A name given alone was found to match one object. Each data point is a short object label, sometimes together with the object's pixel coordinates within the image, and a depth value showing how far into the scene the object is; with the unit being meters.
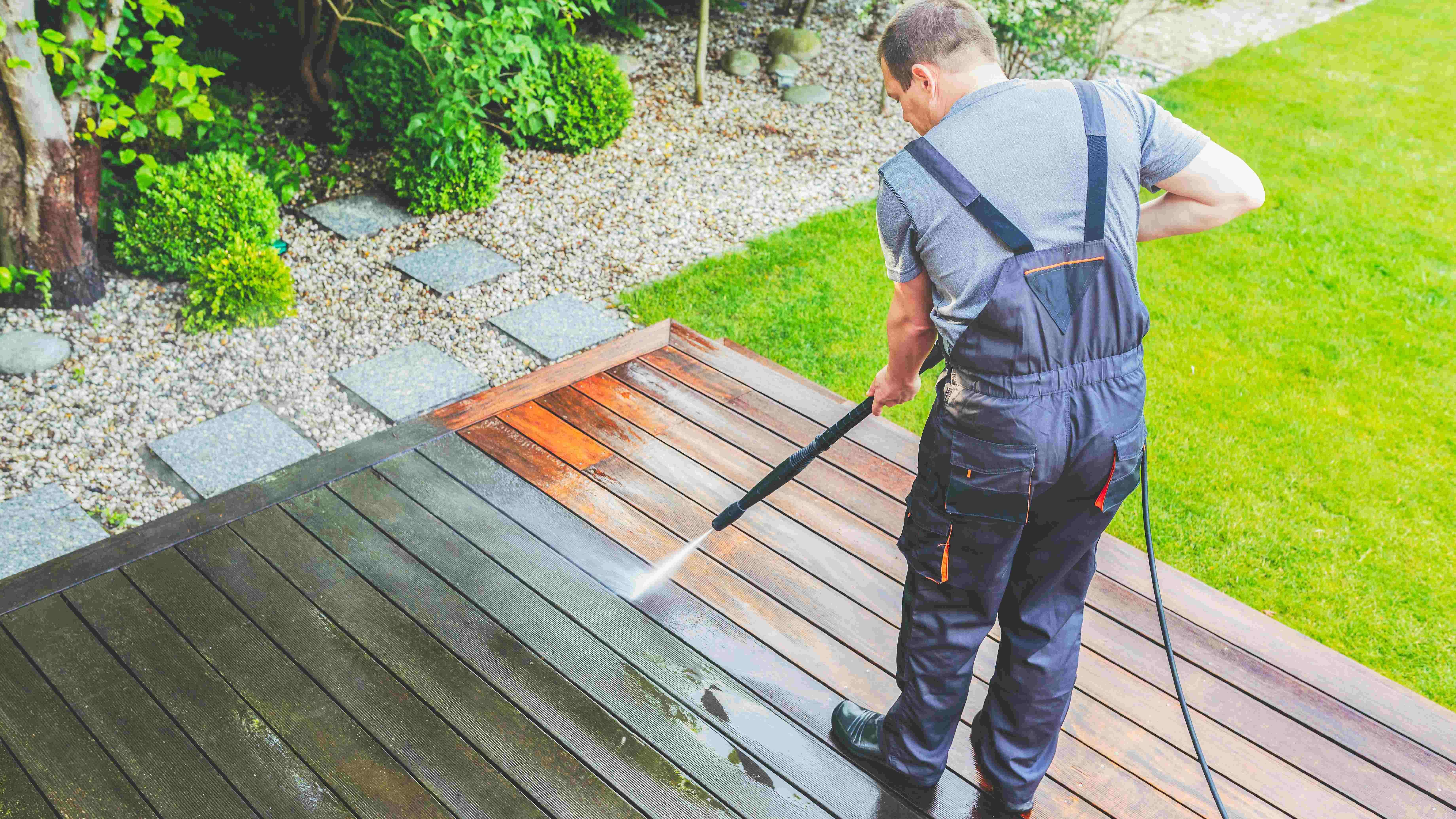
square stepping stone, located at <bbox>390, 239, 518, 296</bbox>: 4.03
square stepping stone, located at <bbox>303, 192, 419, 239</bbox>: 4.32
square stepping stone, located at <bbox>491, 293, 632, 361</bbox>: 3.70
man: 1.44
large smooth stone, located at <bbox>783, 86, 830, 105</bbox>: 6.01
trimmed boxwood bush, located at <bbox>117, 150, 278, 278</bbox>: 3.71
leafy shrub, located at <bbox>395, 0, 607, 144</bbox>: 3.85
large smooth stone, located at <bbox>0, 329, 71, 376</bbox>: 3.32
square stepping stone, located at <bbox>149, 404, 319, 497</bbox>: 2.96
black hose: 1.83
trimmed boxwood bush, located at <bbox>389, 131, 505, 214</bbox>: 4.39
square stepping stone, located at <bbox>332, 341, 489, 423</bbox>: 3.34
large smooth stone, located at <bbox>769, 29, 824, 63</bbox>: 6.51
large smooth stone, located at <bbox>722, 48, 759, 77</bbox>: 6.27
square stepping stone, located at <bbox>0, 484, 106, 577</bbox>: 2.61
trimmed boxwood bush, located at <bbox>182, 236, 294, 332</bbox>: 3.54
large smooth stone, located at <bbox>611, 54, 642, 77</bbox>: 6.04
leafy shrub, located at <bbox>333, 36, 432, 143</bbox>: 4.56
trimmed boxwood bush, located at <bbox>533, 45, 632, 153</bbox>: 4.91
